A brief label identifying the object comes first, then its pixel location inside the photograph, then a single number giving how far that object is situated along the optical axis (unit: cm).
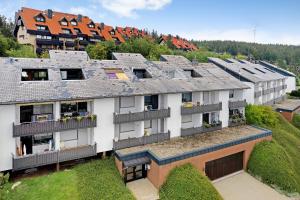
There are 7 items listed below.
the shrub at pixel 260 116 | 3797
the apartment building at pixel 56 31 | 5912
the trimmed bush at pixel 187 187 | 2216
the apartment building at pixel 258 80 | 4594
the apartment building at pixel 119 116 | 2247
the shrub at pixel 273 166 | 2775
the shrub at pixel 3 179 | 1925
